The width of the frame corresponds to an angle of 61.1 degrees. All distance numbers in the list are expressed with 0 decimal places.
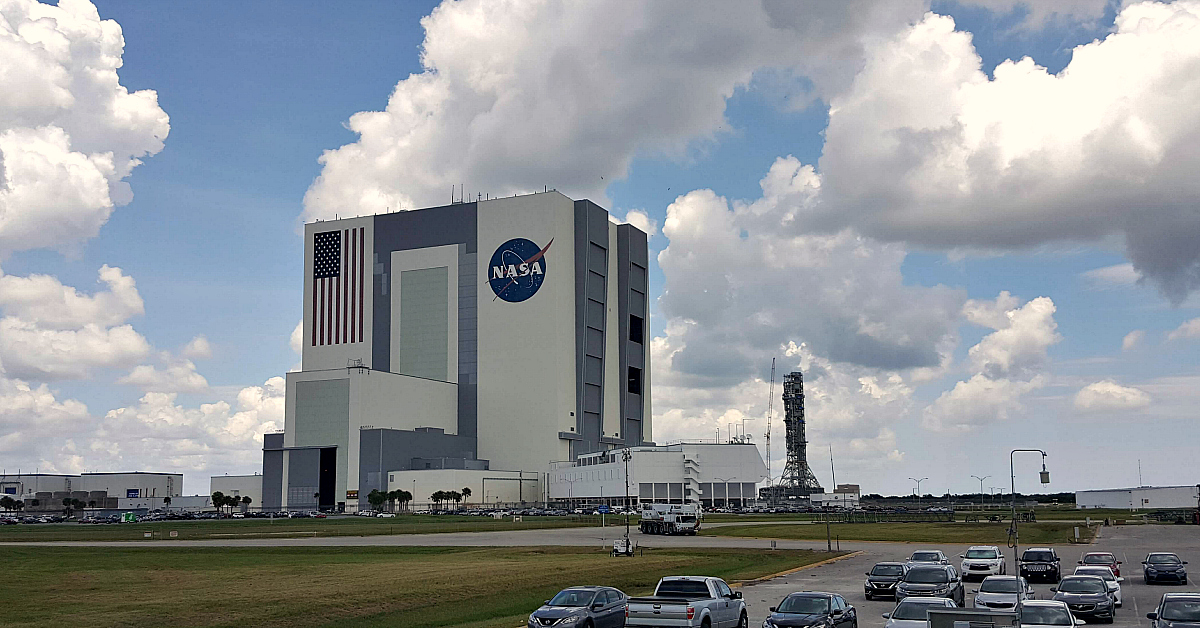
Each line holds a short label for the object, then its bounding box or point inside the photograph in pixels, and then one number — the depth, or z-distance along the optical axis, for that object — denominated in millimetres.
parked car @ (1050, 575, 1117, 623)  37500
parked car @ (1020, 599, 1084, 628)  30797
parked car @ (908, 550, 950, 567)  50688
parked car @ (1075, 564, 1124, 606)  41691
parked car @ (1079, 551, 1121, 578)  52938
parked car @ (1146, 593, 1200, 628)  30391
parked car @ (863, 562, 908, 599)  44438
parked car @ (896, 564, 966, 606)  40938
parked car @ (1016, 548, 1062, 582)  53506
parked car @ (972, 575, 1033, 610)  37125
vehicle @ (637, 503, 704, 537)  111125
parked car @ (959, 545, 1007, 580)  54219
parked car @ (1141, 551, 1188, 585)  52938
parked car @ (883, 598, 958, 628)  30453
